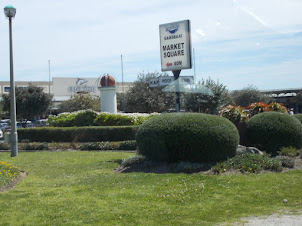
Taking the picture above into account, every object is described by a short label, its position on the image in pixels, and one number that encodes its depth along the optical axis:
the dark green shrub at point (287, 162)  10.43
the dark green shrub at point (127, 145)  18.23
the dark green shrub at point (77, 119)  23.17
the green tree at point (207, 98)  25.77
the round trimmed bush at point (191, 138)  10.49
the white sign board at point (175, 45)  14.99
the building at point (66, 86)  61.00
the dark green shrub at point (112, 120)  22.12
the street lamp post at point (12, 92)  16.06
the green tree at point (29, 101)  38.47
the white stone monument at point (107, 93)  26.81
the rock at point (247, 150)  11.54
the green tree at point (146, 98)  41.62
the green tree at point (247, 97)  53.59
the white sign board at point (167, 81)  14.80
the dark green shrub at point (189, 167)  10.21
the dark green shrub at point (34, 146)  19.45
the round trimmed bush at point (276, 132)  12.38
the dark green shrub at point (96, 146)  18.72
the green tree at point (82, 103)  46.25
